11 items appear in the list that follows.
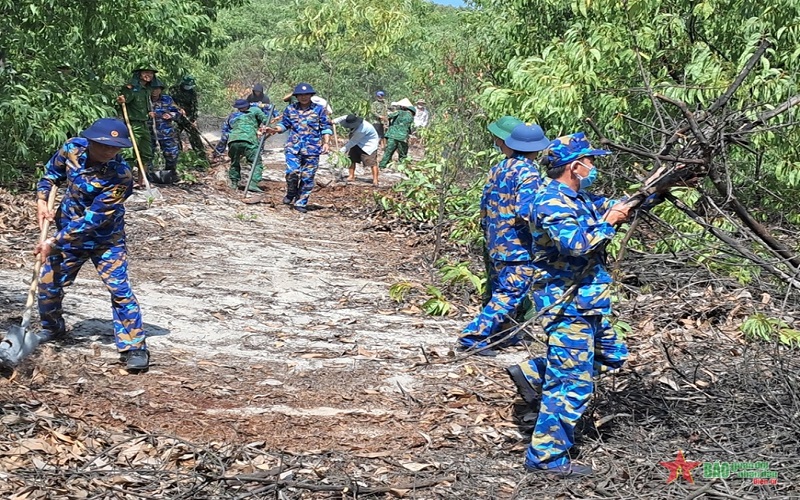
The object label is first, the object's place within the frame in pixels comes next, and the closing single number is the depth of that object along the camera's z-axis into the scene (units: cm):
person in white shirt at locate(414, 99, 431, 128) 2228
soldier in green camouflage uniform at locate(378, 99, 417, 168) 1761
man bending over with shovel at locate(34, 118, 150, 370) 582
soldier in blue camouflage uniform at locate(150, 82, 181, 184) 1409
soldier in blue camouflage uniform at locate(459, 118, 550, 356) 651
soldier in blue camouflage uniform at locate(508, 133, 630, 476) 443
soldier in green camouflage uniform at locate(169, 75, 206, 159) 1570
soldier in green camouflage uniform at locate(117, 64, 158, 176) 1309
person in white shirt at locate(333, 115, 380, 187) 1558
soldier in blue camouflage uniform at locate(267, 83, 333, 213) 1320
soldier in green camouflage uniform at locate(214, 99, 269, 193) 1446
